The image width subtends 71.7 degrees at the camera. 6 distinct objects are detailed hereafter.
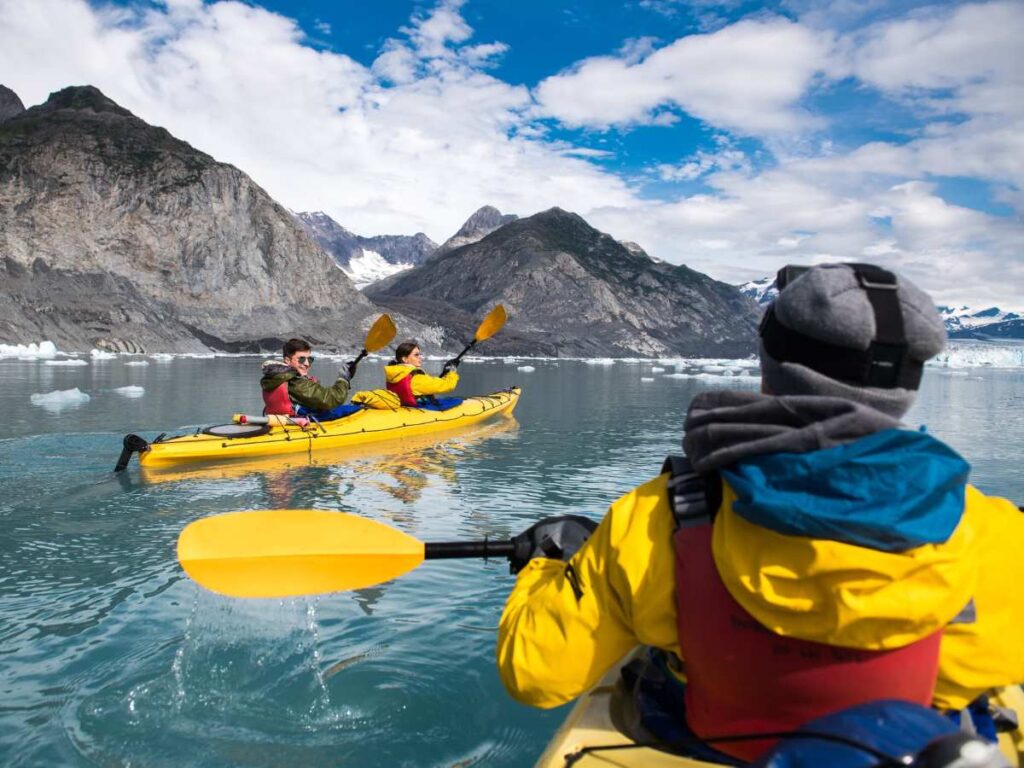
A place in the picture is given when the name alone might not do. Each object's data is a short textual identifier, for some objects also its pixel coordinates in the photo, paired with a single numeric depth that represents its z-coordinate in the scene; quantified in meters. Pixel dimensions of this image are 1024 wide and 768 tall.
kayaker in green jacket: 9.76
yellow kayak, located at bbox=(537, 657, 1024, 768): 1.87
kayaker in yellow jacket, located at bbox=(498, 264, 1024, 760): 1.29
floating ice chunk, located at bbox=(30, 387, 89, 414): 14.49
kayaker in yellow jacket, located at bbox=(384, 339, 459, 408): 12.20
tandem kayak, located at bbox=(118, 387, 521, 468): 8.93
